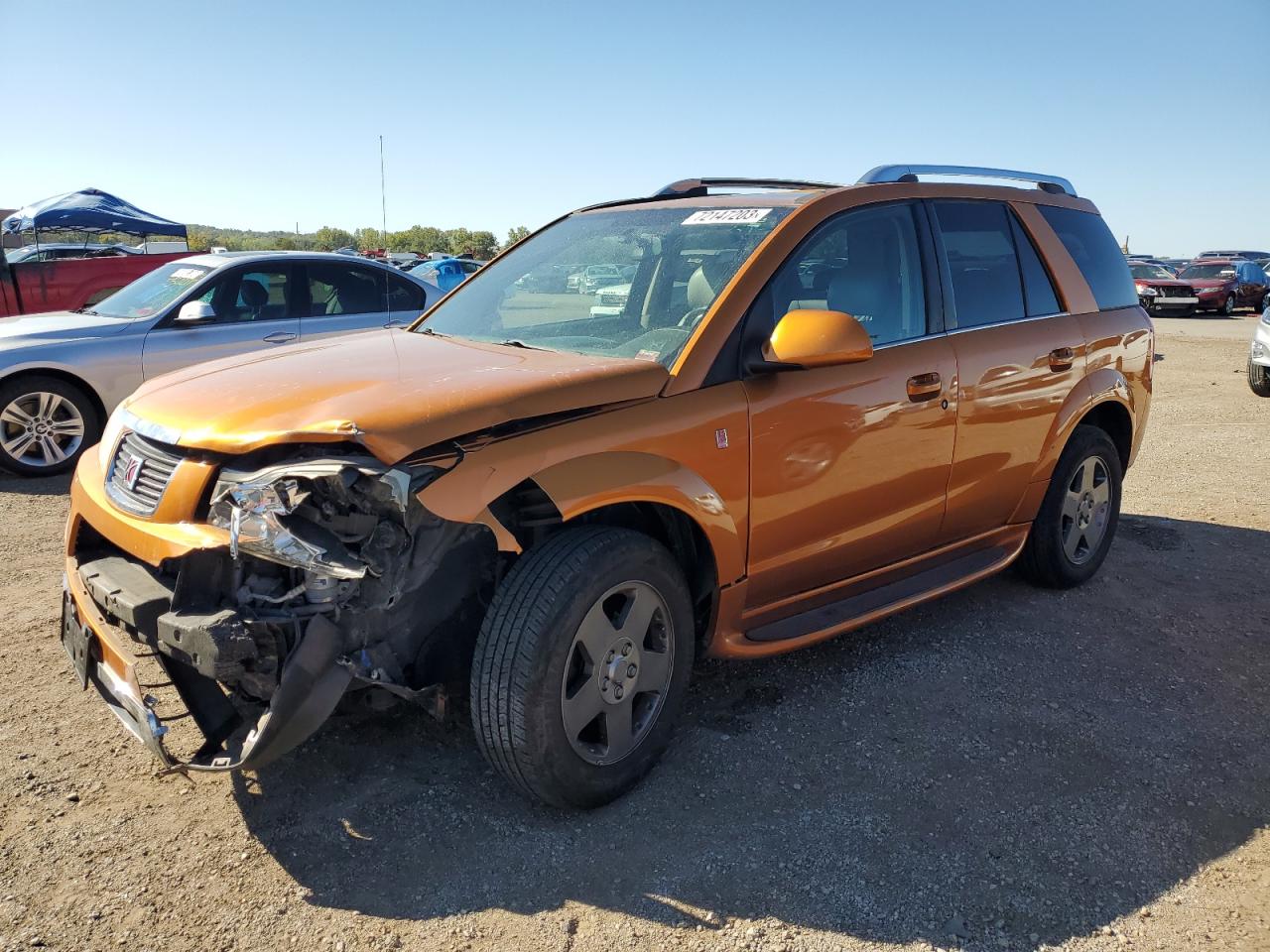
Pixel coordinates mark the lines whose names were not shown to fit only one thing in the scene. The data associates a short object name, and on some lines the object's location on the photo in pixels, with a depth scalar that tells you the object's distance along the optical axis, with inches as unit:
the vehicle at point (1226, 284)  1025.5
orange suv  98.2
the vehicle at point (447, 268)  770.4
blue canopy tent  660.1
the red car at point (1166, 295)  1032.2
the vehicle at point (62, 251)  682.2
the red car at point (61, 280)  418.3
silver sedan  276.1
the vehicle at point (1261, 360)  442.0
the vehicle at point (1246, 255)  1401.3
